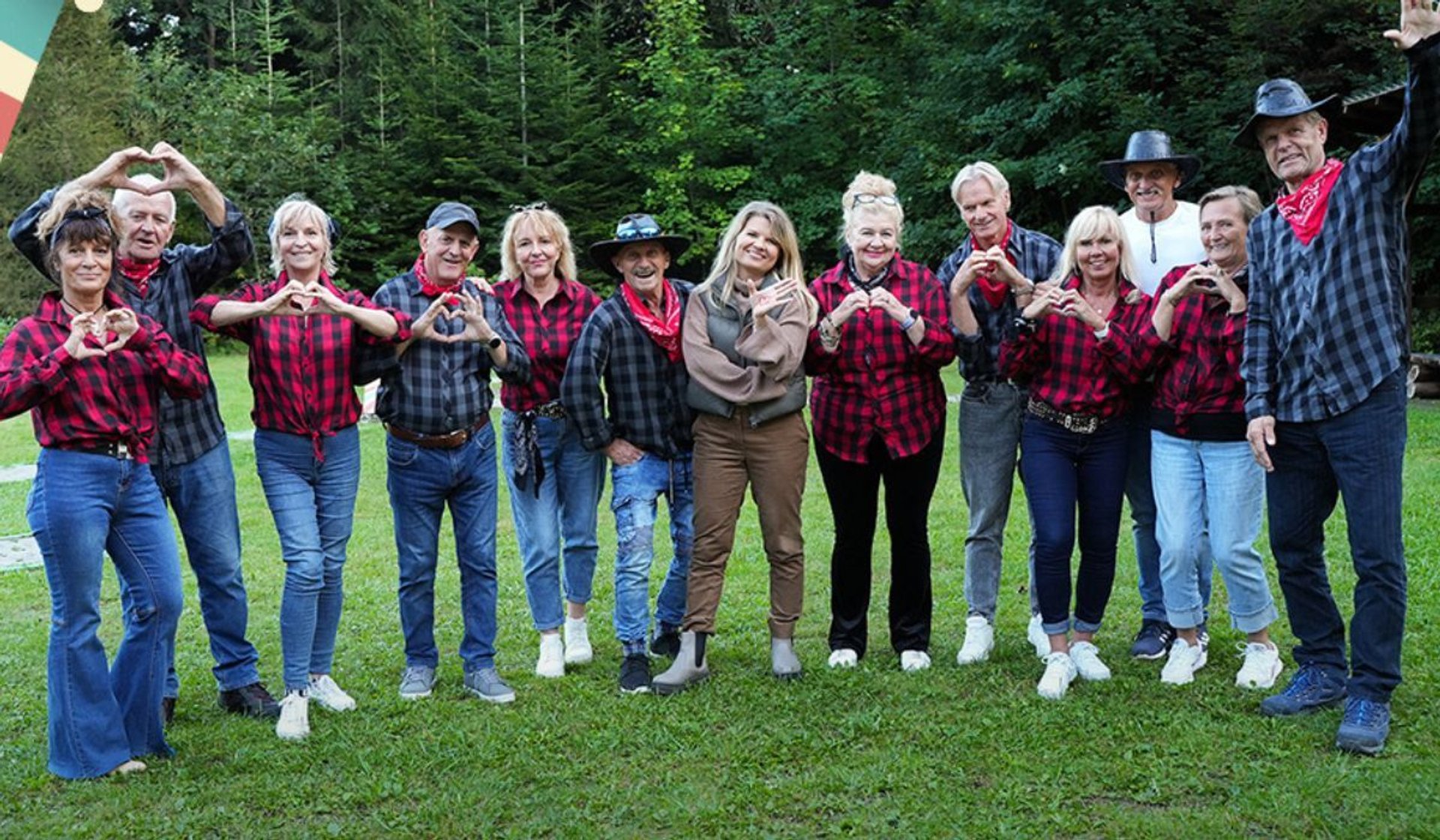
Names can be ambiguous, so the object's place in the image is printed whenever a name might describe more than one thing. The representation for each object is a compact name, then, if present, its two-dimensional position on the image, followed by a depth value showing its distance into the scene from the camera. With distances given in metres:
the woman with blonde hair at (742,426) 5.07
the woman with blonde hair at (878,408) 5.07
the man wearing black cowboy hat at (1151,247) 5.20
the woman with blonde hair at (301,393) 4.64
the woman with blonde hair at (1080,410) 4.89
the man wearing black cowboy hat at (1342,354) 4.12
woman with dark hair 4.00
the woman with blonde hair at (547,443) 5.38
